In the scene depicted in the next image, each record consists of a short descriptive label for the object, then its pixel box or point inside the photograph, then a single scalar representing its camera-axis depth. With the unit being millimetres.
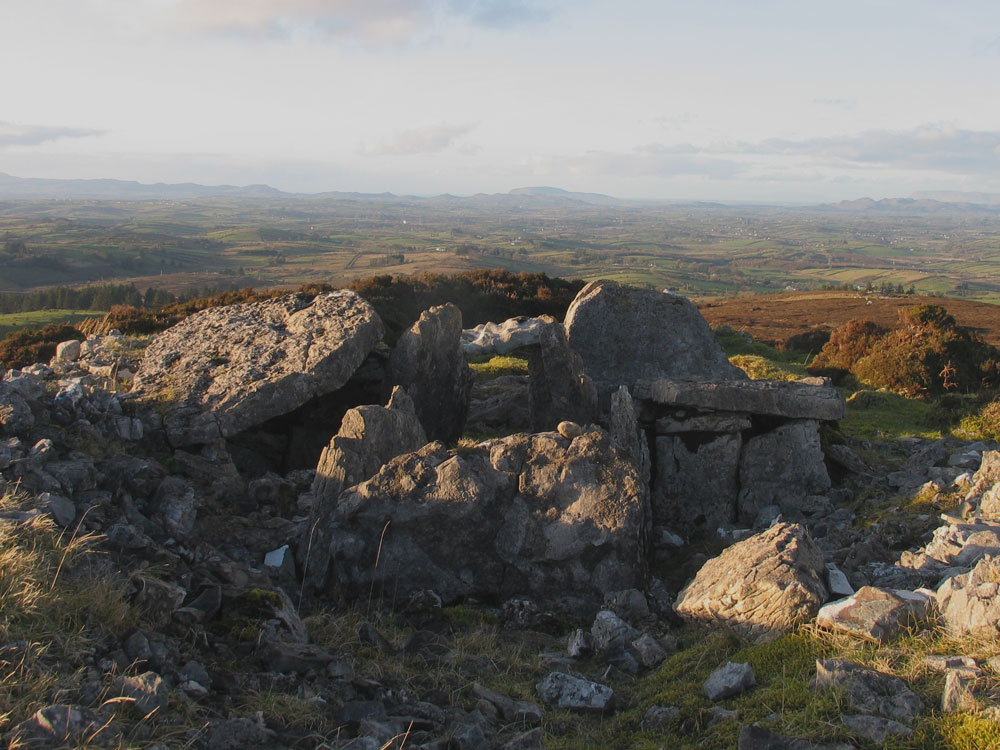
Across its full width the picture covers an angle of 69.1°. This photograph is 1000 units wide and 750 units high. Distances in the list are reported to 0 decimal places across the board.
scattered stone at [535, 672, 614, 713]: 6504
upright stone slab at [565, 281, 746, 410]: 16484
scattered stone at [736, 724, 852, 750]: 5215
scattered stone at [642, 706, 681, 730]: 6098
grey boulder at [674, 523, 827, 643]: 7074
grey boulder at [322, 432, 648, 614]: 9016
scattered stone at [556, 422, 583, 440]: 10242
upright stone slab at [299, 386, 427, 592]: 9336
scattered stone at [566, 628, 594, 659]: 7680
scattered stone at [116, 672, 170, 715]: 5121
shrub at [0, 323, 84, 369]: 21641
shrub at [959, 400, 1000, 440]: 16391
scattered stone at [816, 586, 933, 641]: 6410
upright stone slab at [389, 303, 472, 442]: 14555
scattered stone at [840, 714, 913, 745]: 5133
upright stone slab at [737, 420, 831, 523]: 12484
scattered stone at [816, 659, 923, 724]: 5379
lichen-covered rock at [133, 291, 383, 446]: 12695
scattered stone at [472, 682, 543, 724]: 6293
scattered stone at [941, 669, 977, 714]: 5227
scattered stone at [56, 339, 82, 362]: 17891
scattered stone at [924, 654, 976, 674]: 5652
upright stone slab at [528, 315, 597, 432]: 14102
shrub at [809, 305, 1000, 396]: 22797
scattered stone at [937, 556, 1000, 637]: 6023
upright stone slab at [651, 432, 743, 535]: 12336
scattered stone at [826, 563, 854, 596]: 7398
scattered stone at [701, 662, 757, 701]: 6219
